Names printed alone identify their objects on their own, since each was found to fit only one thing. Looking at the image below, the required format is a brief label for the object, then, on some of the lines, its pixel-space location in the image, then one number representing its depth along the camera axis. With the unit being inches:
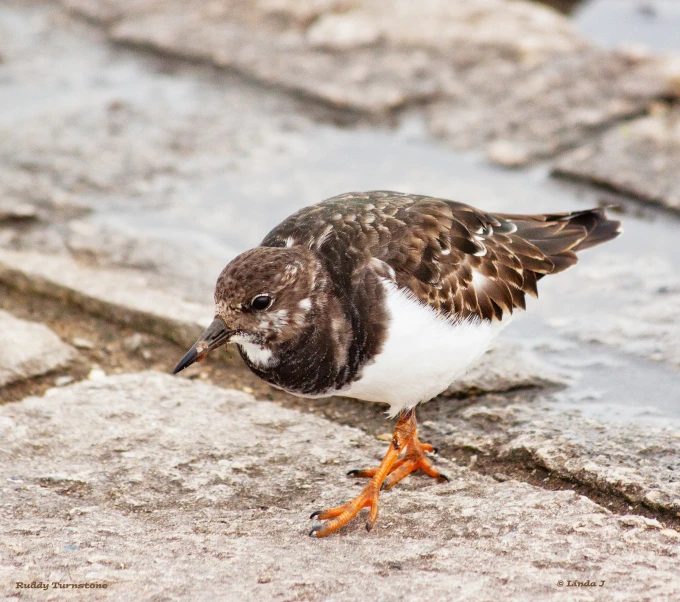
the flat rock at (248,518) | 187.5
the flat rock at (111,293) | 300.2
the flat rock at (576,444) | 227.6
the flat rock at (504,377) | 281.7
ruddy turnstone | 232.1
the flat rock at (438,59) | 410.0
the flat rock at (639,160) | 366.6
